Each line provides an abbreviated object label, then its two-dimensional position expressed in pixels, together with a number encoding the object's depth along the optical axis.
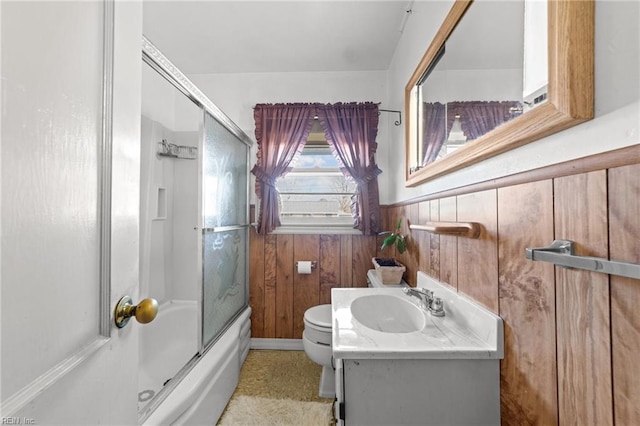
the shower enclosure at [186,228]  1.51
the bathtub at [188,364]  1.08
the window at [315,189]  2.27
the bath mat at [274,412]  1.41
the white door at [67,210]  0.34
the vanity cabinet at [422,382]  0.75
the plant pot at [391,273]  1.54
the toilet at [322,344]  1.54
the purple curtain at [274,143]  2.12
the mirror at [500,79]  0.51
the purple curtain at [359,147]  2.10
